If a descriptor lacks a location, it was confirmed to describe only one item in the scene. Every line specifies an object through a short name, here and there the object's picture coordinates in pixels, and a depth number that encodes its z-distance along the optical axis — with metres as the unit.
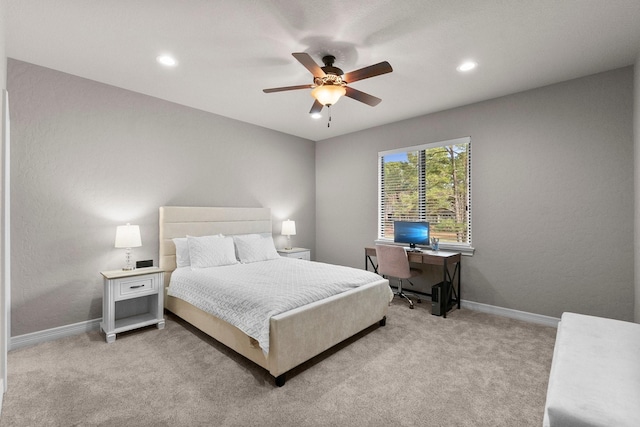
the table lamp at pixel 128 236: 3.12
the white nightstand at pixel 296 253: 4.88
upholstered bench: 1.11
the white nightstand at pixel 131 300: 2.95
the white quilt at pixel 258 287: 2.33
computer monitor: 4.20
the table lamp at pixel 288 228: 5.06
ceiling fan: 2.31
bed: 2.22
